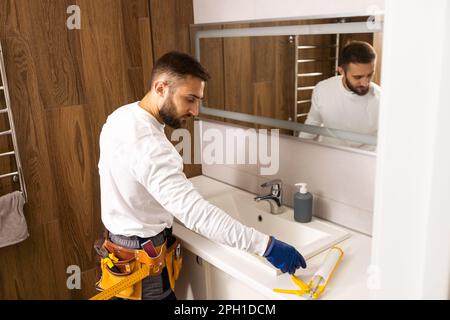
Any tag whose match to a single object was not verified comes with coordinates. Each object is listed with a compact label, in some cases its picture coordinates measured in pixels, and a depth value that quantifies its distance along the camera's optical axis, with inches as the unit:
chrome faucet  72.5
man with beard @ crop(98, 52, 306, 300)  51.4
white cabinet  60.2
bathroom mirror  59.1
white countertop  50.5
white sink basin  59.9
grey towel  68.4
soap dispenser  67.7
